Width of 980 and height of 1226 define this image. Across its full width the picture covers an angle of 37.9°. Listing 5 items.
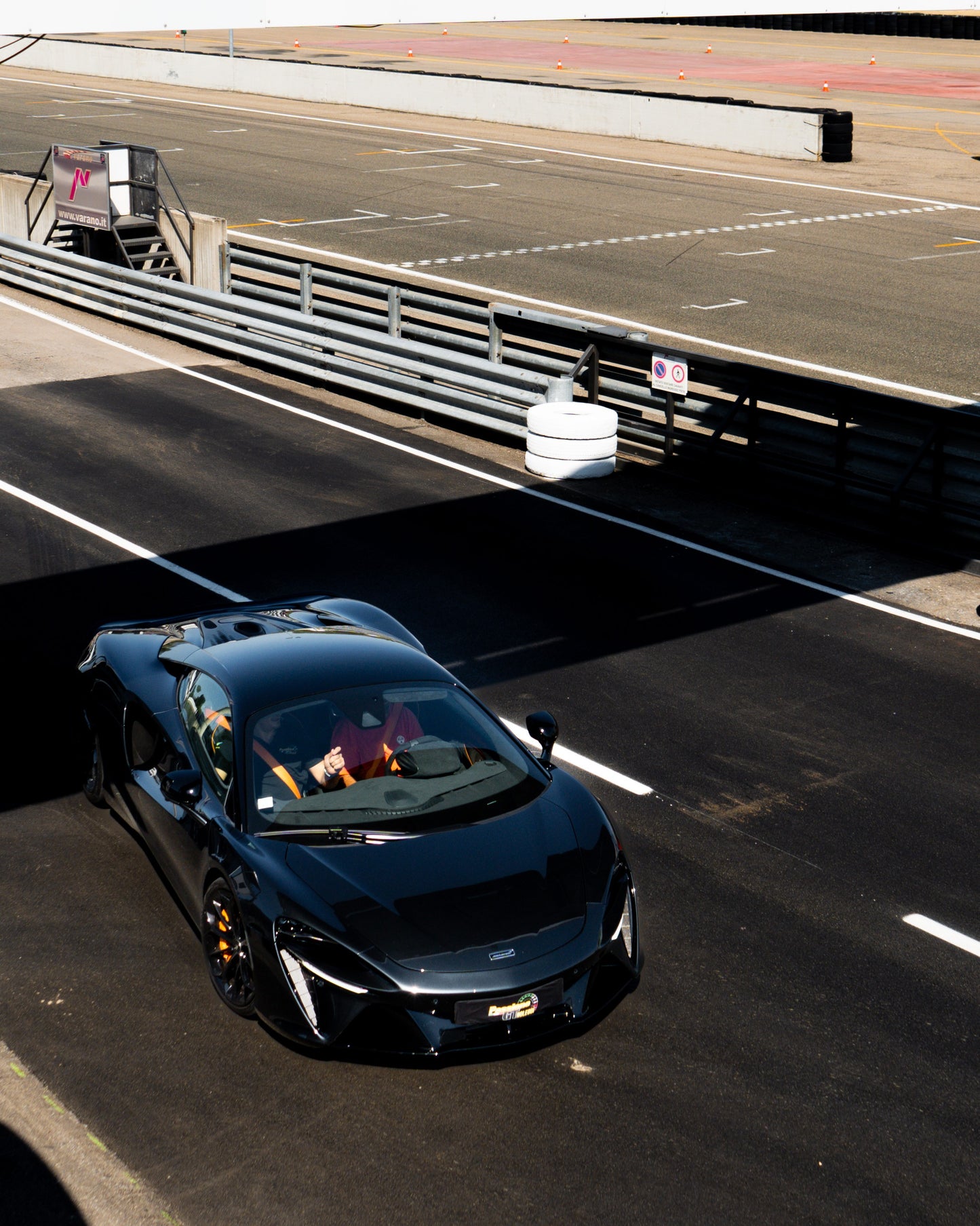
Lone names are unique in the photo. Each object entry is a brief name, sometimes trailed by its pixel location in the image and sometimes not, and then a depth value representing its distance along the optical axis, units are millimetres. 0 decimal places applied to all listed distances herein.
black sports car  5645
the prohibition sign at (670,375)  14699
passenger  6418
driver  6500
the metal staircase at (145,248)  23266
